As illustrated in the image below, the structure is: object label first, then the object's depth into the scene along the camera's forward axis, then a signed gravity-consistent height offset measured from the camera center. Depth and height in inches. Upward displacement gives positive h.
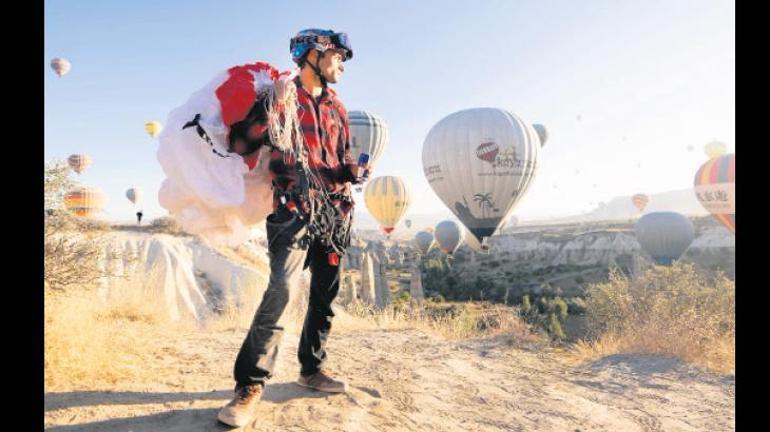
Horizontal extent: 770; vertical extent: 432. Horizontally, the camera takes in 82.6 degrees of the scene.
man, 94.2 +1.1
